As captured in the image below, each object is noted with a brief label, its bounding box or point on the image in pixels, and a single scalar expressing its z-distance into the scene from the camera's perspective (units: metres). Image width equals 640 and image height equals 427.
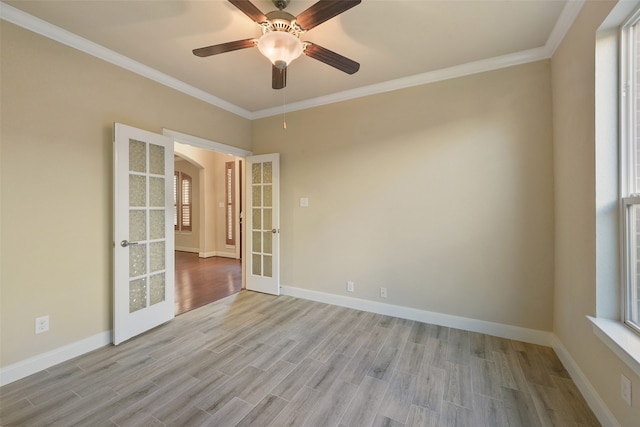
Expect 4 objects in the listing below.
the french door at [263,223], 3.80
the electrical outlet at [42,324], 2.06
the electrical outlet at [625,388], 1.31
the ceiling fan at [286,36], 1.50
